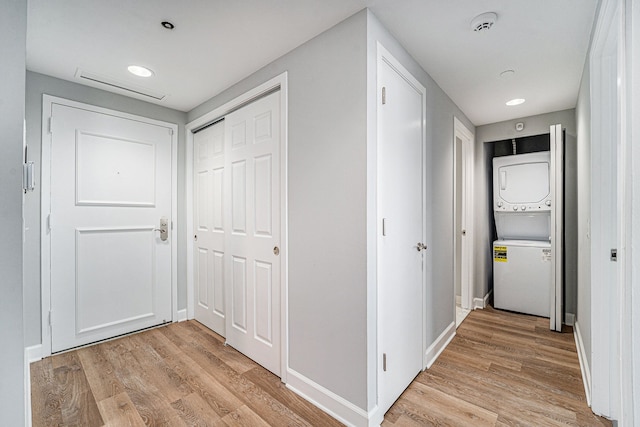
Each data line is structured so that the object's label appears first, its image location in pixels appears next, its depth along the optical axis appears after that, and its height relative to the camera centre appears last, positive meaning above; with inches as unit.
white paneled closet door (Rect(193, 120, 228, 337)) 106.1 -5.7
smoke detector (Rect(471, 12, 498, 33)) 61.2 +43.6
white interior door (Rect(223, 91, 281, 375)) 80.2 -5.8
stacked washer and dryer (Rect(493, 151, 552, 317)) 125.0 -11.1
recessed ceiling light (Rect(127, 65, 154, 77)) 84.8 +44.8
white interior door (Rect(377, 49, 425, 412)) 63.7 -4.7
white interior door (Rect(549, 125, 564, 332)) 110.3 -5.3
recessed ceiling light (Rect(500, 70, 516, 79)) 86.0 +44.1
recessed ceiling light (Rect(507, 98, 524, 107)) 108.2 +44.2
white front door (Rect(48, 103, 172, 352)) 92.1 -4.7
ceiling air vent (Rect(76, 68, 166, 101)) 89.1 +44.5
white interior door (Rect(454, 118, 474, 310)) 133.7 +0.0
